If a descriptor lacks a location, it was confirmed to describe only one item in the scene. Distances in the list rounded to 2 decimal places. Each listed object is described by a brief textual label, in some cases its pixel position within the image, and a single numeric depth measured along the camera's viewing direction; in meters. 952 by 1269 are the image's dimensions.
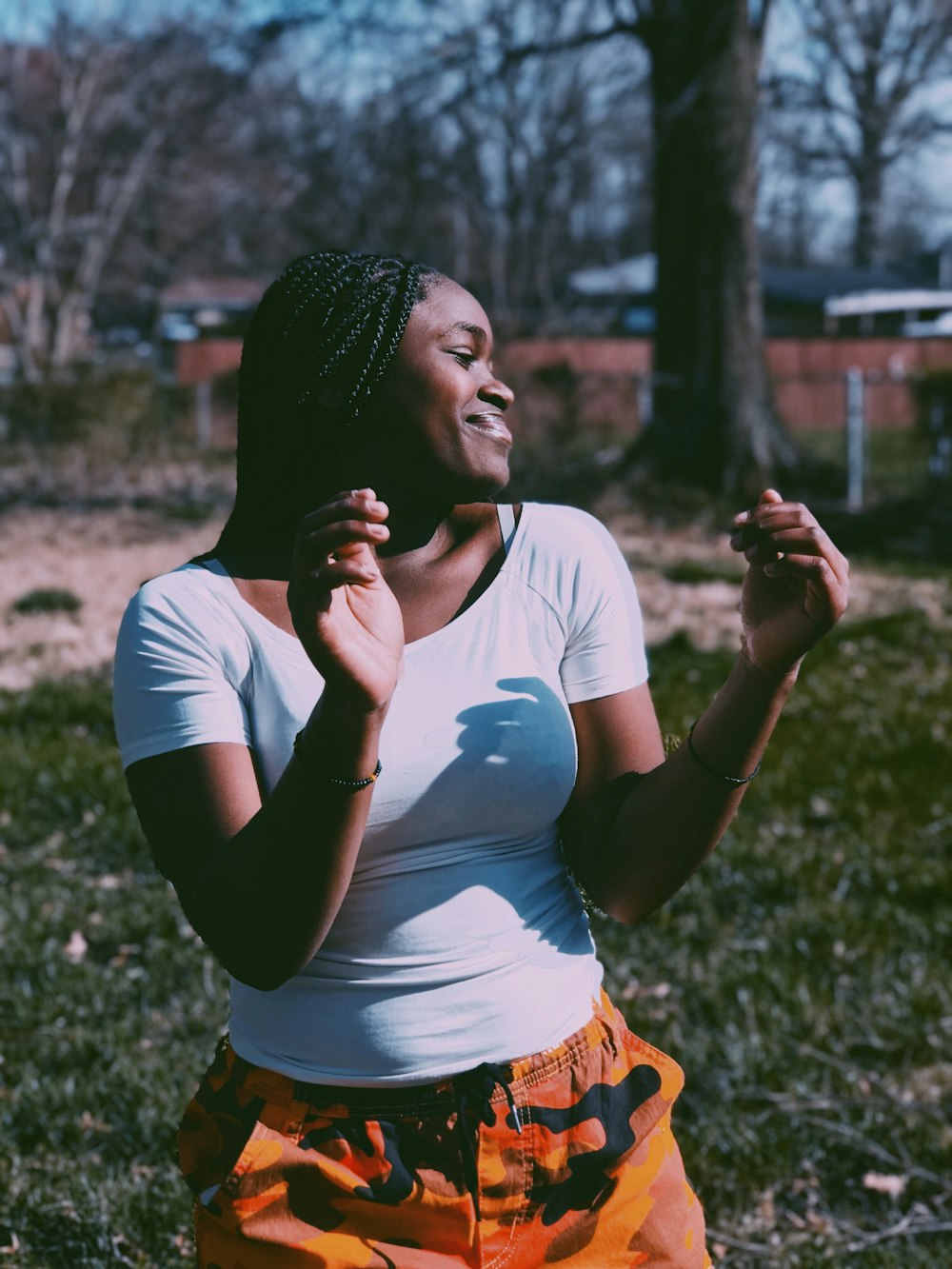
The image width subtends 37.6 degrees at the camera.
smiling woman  1.49
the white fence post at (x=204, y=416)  17.25
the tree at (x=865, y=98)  14.23
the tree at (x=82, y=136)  23.64
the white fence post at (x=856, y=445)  13.22
